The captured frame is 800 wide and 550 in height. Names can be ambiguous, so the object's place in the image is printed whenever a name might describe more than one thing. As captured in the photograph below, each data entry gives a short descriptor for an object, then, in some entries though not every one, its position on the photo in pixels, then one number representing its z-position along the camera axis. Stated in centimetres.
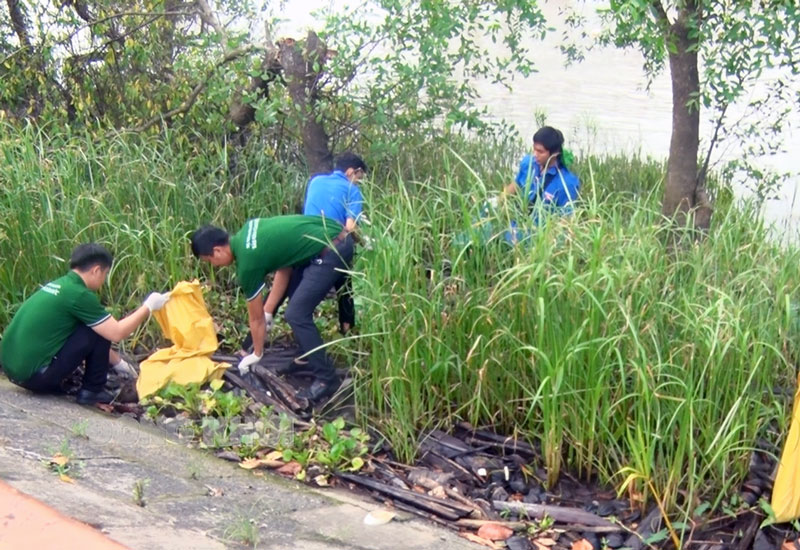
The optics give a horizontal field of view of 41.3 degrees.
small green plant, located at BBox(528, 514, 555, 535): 474
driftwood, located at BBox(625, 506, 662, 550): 463
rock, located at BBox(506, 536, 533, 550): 460
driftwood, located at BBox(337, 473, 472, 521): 482
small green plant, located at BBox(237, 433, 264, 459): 537
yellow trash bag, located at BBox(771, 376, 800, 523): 462
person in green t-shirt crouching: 598
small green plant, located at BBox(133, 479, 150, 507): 412
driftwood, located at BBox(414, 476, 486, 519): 489
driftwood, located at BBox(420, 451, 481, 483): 521
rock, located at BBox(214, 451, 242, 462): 535
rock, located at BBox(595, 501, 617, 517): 486
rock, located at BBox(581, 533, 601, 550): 467
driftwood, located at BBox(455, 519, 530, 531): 474
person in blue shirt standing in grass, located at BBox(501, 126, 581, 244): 659
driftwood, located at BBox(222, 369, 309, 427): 596
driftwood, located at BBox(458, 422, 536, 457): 527
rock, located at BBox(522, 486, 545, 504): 502
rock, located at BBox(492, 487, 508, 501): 503
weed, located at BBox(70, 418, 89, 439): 514
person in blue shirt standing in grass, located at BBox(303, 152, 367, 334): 634
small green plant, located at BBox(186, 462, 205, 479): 489
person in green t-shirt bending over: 601
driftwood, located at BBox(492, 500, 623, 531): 476
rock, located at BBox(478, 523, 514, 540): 468
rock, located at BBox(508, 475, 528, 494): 512
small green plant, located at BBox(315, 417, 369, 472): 521
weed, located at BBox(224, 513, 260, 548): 385
